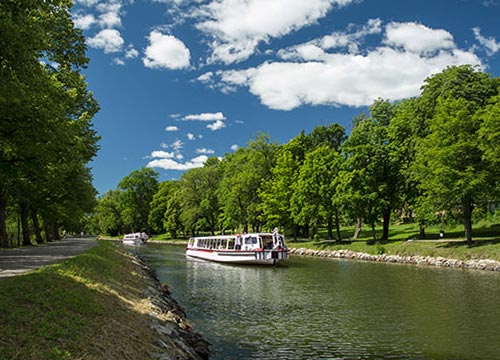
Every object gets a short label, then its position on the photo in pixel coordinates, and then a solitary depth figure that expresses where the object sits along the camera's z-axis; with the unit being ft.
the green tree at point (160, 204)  354.13
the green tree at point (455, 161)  117.60
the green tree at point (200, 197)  276.00
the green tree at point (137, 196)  377.71
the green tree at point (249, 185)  231.71
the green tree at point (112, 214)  410.31
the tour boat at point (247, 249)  130.31
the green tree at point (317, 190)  175.22
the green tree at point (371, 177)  153.69
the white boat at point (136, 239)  298.06
